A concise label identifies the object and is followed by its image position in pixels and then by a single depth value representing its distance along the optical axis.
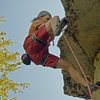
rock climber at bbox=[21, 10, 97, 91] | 6.04
